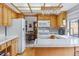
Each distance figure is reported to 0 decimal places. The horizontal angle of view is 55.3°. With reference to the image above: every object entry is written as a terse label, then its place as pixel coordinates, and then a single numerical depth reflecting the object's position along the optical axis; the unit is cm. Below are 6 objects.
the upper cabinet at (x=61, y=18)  378
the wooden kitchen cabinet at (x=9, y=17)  295
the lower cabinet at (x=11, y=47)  184
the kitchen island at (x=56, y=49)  127
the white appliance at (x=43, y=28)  368
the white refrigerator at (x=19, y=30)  298
